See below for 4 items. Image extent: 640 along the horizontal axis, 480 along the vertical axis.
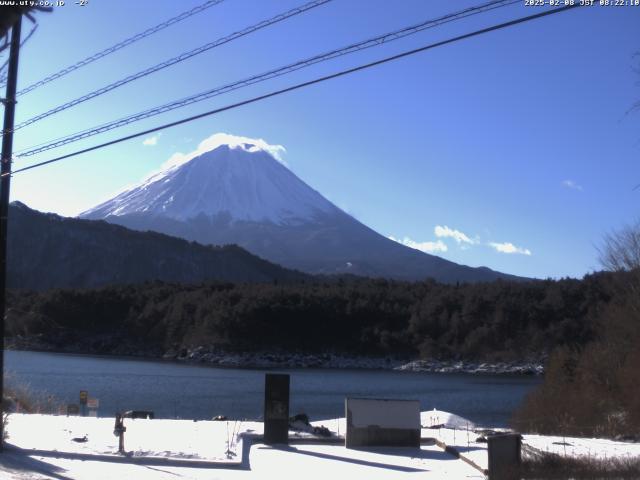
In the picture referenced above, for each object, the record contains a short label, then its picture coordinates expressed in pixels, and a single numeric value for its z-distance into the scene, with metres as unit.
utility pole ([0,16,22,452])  14.66
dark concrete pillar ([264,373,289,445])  15.84
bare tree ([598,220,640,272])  33.99
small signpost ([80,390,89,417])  24.62
